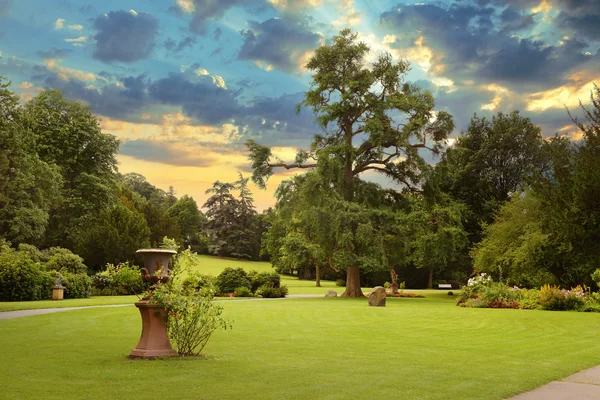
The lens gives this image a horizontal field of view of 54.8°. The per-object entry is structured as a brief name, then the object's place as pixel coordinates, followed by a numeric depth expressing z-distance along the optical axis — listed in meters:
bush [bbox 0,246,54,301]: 28.33
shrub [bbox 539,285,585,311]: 24.92
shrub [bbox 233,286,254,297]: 37.44
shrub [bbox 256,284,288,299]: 37.31
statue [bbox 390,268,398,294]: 42.94
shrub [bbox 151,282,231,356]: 9.96
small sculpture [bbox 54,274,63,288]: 29.72
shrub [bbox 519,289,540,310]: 25.95
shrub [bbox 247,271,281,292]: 39.31
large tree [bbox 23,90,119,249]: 47.84
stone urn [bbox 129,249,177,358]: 10.04
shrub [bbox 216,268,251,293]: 38.78
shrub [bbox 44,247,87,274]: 35.09
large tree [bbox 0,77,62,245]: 35.16
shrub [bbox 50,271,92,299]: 31.45
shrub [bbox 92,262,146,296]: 37.09
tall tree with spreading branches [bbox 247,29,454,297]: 38.56
